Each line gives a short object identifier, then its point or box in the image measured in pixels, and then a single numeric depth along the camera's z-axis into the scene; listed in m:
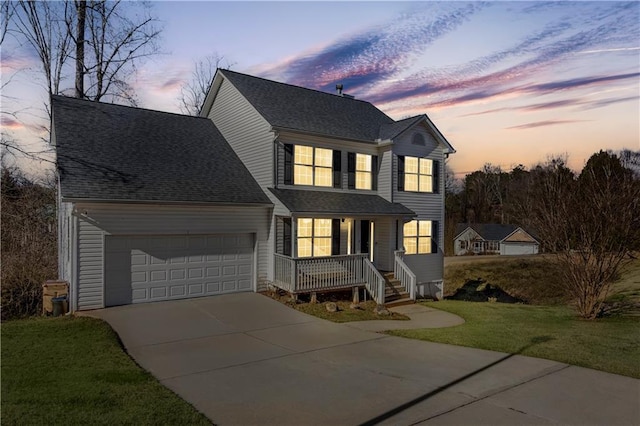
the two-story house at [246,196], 12.41
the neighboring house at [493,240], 50.34
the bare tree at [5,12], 16.95
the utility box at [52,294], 11.66
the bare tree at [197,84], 31.69
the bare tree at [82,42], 22.64
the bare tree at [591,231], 12.23
